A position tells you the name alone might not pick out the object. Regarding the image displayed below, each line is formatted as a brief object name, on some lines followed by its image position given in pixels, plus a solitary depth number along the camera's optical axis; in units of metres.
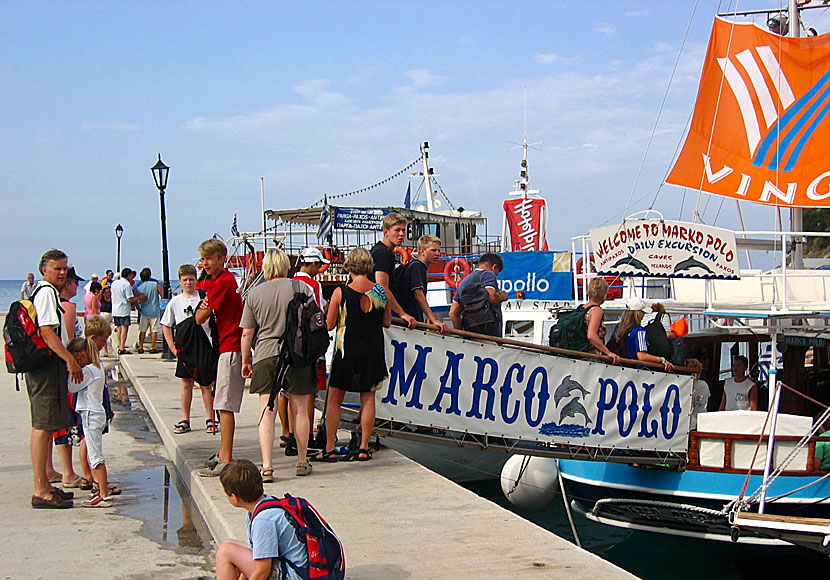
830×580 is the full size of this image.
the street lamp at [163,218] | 23.72
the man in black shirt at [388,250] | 7.88
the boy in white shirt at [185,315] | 9.85
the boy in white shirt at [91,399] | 6.85
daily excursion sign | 8.69
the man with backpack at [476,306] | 9.65
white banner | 7.70
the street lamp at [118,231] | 38.62
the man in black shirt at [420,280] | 8.46
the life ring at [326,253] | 20.41
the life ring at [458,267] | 16.35
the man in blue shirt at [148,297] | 19.39
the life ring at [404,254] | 13.19
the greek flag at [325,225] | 20.80
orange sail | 11.53
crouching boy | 4.29
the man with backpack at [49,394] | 6.74
